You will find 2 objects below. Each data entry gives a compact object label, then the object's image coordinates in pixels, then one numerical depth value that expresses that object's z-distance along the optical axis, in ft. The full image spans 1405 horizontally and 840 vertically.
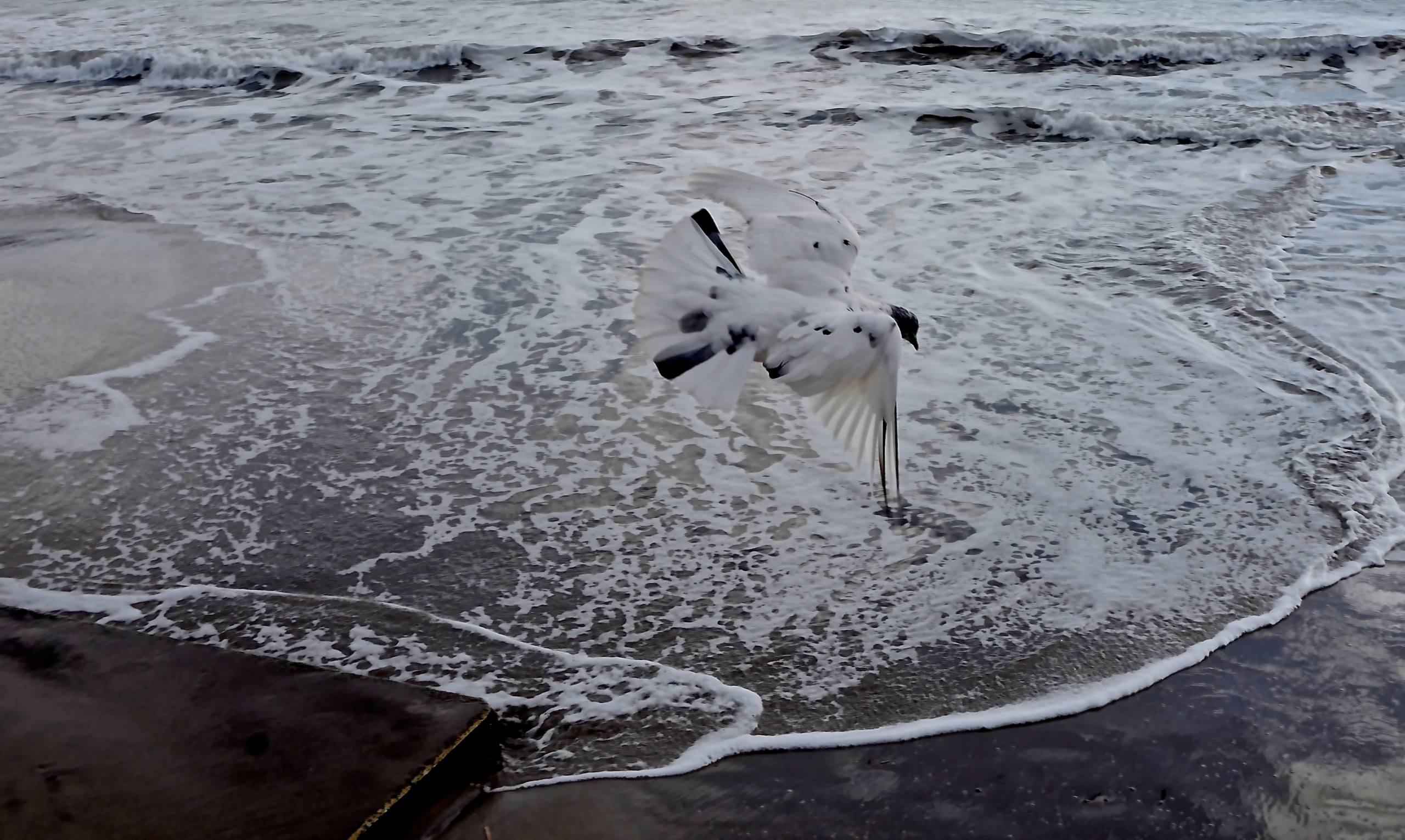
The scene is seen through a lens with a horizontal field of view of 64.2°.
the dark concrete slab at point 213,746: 6.89
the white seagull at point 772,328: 9.84
